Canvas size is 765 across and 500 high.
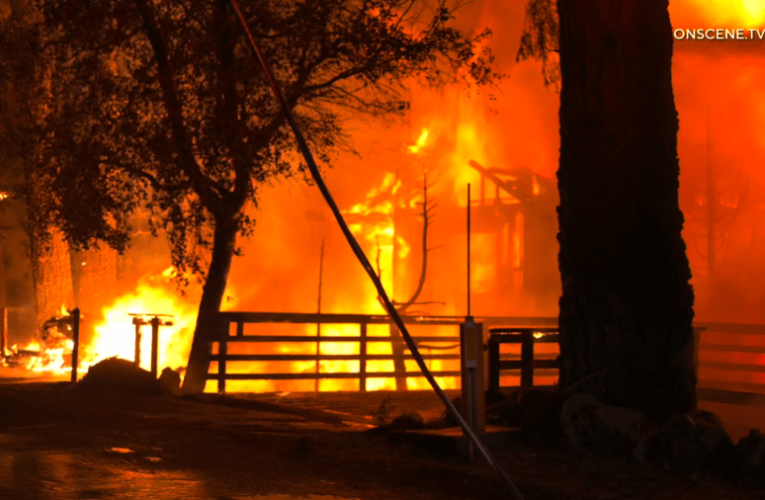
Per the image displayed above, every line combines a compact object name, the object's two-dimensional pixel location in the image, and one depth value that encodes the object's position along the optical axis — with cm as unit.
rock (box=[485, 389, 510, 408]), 1192
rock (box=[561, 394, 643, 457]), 898
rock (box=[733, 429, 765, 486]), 801
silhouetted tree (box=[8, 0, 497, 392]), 1666
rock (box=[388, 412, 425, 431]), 1080
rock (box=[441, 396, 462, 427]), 1063
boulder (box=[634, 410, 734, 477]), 830
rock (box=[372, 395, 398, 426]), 1251
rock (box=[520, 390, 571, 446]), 948
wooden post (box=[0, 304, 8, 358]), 2617
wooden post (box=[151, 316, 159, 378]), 1716
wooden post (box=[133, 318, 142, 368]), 1777
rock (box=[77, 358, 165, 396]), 1600
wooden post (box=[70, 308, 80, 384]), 1769
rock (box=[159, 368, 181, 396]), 1662
